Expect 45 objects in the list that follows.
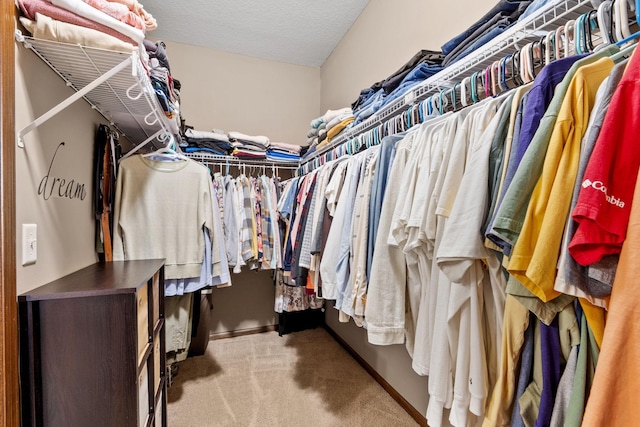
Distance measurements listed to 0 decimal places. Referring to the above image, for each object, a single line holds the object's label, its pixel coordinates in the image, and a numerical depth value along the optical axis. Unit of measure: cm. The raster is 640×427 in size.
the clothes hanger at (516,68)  85
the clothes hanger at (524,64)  82
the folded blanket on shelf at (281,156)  277
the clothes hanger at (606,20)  64
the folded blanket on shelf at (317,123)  233
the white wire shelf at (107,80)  93
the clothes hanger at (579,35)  68
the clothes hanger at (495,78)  91
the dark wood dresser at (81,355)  83
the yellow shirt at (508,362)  67
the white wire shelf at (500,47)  77
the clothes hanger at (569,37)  71
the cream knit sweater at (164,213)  159
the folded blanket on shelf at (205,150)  246
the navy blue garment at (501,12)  96
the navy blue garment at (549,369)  62
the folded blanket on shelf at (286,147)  277
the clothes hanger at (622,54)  57
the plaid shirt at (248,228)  234
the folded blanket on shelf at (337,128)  196
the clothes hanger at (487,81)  94
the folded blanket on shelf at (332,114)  202
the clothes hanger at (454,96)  105
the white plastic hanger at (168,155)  174
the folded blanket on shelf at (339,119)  198
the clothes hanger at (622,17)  61
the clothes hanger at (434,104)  113
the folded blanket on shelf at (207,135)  242
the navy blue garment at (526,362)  68
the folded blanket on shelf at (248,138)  258
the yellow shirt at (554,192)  56
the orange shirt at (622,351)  46
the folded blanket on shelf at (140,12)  108
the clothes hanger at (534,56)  80
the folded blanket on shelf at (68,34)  87
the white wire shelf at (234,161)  249
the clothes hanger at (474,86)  98
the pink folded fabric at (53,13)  87
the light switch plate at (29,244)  86
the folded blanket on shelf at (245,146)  260
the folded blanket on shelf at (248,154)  258
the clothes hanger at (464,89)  101
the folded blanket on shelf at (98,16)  88
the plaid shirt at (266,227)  241
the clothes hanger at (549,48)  77
